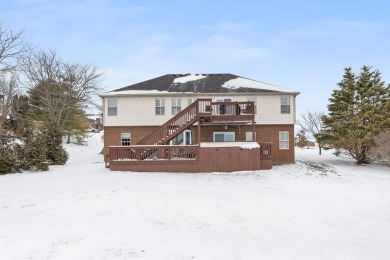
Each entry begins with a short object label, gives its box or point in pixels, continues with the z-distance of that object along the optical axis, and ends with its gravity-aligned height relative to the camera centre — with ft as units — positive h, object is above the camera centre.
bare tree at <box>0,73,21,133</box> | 112.87 +19.25
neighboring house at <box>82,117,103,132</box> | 297.90 +14.80
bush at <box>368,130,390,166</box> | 71.56 -1.97
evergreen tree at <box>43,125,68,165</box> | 78.55 -1.64
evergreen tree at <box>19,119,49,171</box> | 65.46 -3.00
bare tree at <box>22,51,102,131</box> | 117.70 +21.41
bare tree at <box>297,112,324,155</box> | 216.33 +12.04
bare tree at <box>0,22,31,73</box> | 84.53 +25.48
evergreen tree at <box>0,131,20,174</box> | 60.44 -3.27
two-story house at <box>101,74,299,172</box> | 83.20 +7.34
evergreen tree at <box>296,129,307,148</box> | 177.27 -1.35
